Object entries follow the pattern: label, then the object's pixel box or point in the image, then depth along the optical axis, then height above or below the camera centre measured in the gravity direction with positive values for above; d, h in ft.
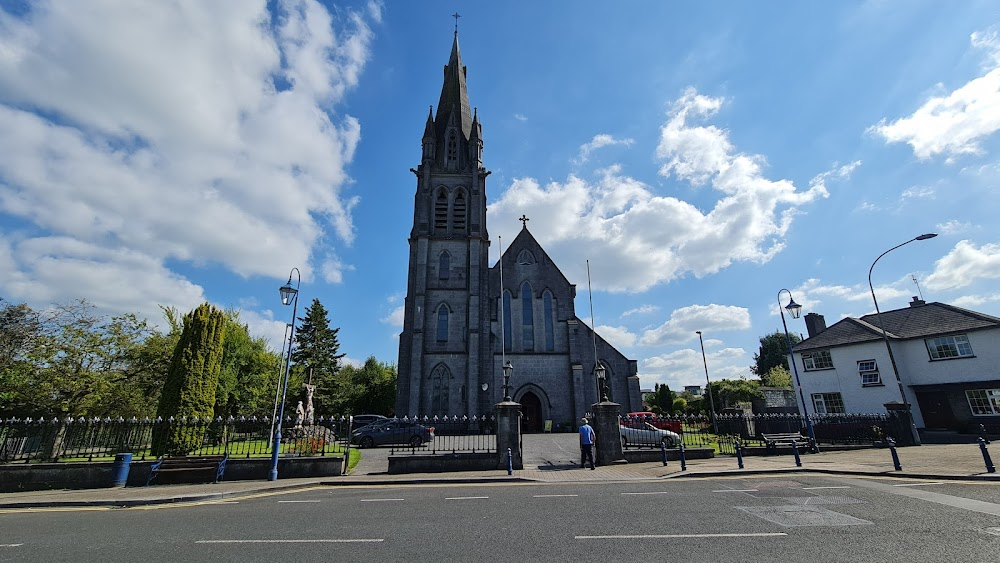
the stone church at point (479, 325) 103.76 +22.27
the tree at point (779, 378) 184.96 +12.19
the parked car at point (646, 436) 67.67 -4.53
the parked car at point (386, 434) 76.28 -4.00
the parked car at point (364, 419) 117.41 -1.91
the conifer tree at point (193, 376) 58.65 +5.71
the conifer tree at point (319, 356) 157.07 +21.90
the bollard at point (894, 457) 41.70 -5.28
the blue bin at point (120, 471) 43.42 -5.55
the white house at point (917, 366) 81.00 +8.16
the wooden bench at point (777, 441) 58.65 -4.92
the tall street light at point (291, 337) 45.37 +10.48
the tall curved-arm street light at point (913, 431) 63.72 -4.15
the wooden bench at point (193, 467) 44.47 -5.44
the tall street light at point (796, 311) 59.47 +13.36
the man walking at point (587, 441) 50.42 -3.84
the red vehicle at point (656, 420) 86.79 -2.58
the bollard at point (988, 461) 37.50 -5.22
